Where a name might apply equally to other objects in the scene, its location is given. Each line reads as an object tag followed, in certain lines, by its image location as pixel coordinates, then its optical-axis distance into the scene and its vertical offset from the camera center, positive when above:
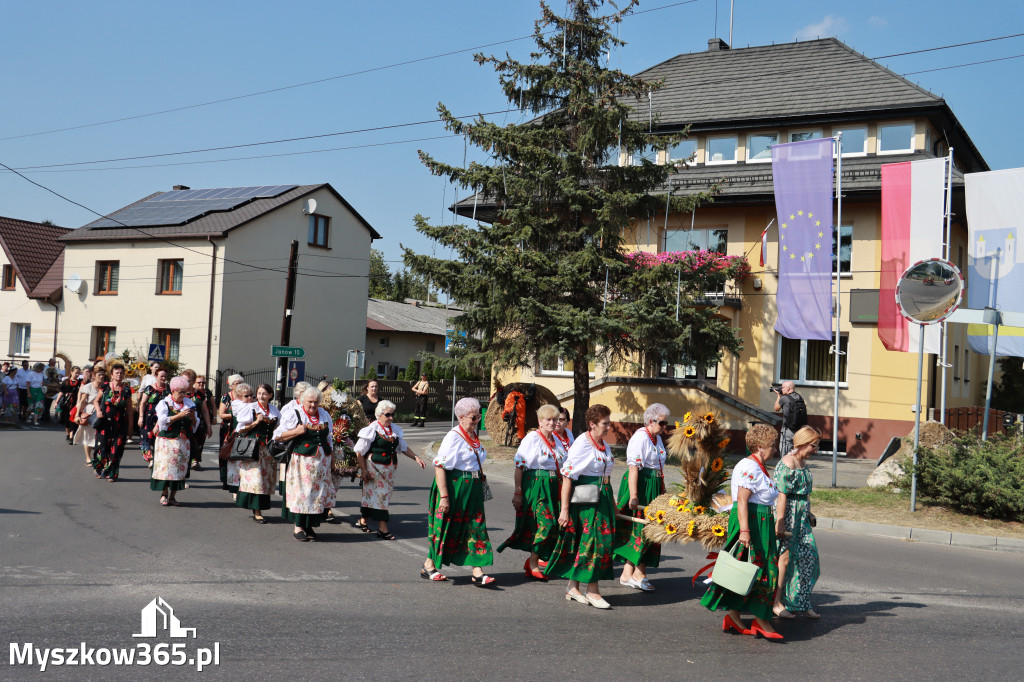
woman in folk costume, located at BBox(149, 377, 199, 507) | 11.37 -1.03
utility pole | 27.19 +2.23
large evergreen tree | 18.84 +3.43
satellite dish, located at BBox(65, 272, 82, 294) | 39.31 +3.55
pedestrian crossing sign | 29.19 +0.43
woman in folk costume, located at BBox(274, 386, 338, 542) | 9.55 -1.02
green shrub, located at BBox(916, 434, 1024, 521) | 12.39 -1.01
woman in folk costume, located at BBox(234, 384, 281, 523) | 10.63 -1.18
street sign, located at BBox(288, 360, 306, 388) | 30.62 +0.05
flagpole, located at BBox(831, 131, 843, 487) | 17.45 +4.57
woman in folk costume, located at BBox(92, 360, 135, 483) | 13.48 -0.91
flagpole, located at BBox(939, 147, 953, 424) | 18.18 +3.59
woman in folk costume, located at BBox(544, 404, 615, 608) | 7.18 -1.11
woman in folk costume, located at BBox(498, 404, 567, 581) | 7.70 -0.91
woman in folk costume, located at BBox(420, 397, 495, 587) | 7.74 -1.12
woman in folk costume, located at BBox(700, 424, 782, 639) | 6.42 -1.02
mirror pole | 13.31 -0.42
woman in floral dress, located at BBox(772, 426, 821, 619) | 6.62 -1.04
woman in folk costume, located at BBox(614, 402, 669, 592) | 7.78 -0.87
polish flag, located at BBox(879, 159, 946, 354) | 18.95 +3.96
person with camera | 16.31 -0.20
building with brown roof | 40.91 +3.40
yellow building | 22.36 +4.68
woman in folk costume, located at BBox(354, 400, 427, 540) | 9.56 -0.89
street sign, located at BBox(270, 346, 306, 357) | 26.08 +0.64
